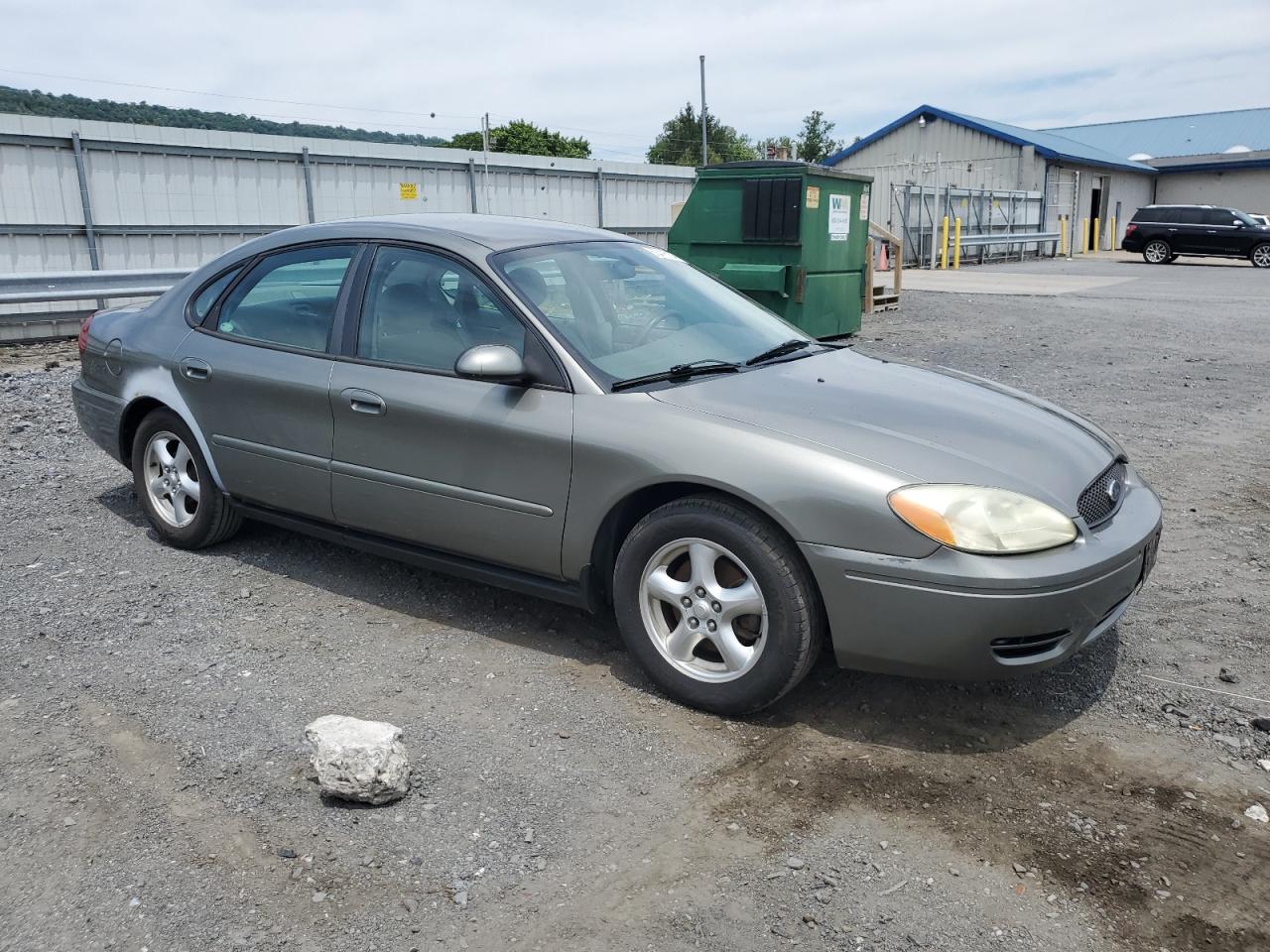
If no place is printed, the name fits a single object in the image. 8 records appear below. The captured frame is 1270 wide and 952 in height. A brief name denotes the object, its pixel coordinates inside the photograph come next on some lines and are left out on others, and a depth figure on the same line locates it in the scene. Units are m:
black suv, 31.62
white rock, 2.95
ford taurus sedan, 3.15
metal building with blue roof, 34.19
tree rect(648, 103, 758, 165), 99.31
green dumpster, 11.23
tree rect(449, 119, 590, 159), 70.00
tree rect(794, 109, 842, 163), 106.81
